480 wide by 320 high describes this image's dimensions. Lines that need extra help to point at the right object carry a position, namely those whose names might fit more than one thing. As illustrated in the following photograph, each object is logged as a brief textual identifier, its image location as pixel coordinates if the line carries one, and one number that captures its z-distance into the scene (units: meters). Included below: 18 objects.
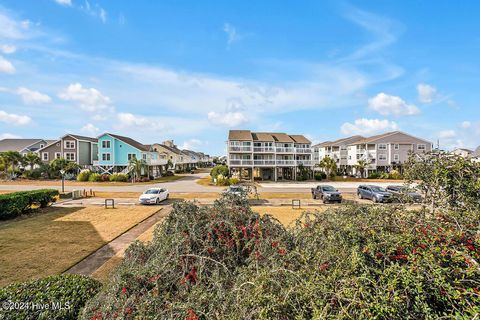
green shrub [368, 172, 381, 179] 48.12
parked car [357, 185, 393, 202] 21.52
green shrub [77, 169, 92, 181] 38.53
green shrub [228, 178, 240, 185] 36.69
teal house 42.69
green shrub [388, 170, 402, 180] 44.86
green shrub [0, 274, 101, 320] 3.92
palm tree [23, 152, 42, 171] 41.75
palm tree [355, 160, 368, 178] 48.62
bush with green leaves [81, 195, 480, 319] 2.59
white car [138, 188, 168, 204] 21.33
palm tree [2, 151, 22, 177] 39.66
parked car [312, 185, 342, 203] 21.55
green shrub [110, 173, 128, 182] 38.84
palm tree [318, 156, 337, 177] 45.72
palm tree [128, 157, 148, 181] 38.16
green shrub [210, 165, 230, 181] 39.72
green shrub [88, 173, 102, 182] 38.33
